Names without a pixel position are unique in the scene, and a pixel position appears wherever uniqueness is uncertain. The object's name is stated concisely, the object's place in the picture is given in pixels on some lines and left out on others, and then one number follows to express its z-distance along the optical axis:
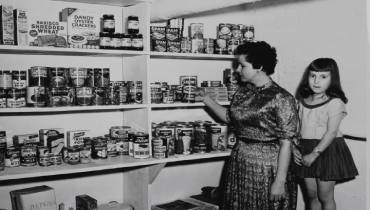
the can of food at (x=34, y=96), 2.54
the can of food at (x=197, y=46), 3.15
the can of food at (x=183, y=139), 3.04
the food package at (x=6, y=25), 2.47
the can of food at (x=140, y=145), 2.84
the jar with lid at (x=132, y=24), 2.83
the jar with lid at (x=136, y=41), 2.84
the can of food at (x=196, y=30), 3.17
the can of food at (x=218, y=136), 3.15
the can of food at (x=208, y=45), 3.20
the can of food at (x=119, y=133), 2.92
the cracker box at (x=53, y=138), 2.69
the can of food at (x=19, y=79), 2.54
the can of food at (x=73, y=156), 2.67
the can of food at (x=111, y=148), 2.88
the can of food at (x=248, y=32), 3.34
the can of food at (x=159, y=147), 2.89
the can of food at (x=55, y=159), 2.64
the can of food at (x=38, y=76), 2.59
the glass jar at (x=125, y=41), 2.81
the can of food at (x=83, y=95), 2.66
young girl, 2.79
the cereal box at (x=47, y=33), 2.60
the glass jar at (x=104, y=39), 2.73
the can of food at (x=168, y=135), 2.98
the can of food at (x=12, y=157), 2.55
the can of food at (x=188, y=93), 3.07
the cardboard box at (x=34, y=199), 2.58
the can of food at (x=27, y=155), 2.59
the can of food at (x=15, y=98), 2.49
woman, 2.49
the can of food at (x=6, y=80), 2.49
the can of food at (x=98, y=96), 2.74
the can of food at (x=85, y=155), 2.73
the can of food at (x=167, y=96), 3.00
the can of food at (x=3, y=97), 2.46
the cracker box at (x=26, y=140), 2.66
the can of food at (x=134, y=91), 2.87
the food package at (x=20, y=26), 2.51
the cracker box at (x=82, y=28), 2.70
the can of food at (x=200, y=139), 3.09
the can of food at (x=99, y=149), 2.82
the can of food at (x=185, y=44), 3.10
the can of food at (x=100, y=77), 2.77
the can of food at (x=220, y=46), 3.23
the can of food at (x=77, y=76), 2.69
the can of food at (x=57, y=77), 2.62
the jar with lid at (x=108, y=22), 2.74
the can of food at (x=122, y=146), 2.93
